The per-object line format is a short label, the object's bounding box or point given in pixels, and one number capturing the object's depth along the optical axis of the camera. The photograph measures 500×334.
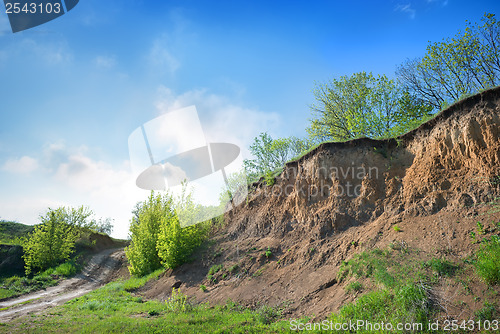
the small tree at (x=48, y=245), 25.05
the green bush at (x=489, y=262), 5.78
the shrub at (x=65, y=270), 24.48
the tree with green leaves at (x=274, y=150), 33.75
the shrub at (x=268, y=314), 7.88
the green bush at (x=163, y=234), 16.81
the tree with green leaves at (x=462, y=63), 18.78
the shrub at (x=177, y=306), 9.97
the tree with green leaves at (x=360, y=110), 20.70
